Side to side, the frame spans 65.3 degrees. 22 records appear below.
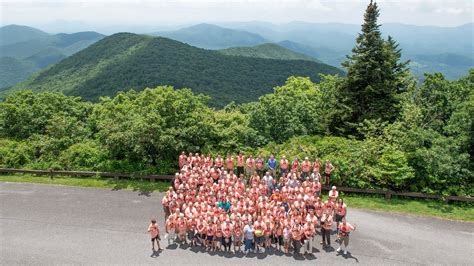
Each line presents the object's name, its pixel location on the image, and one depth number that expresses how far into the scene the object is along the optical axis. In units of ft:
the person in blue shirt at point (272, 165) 66.64
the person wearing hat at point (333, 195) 54.38
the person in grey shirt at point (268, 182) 60.85
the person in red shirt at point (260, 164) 68.13
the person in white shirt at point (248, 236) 48.26
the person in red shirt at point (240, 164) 68.28
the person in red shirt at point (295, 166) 63.82
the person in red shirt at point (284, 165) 65.67
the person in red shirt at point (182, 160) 68.80
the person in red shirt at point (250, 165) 66.86
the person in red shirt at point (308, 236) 47.62
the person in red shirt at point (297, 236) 47.37
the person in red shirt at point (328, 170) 65.77
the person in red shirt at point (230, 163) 67.31
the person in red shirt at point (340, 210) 51.93
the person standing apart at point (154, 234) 48.19
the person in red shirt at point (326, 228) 48.85
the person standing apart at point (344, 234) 47.11
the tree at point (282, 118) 86.07
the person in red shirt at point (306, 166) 64.23
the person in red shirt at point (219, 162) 67.21
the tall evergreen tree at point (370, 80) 88.17
